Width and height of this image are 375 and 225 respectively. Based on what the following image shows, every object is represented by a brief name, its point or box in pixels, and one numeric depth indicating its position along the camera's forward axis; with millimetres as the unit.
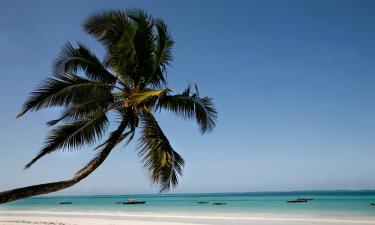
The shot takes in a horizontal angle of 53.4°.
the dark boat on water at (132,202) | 49519
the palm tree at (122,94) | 7215
